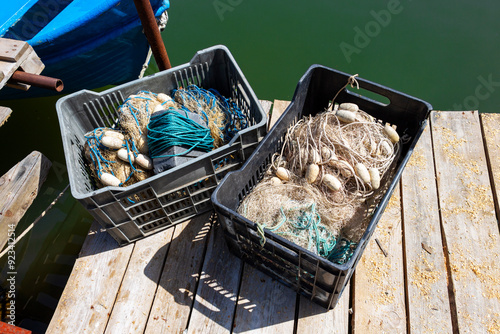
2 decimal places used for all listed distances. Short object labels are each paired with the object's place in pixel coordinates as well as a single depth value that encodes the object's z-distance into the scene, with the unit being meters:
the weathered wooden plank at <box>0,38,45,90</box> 2.05
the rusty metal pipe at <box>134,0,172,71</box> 2.49
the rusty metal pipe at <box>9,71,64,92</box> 2.00
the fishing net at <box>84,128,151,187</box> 2.08
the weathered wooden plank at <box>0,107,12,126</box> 1.96
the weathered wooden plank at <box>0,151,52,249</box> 1.78
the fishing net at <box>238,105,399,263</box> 1.84
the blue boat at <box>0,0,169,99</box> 2.79
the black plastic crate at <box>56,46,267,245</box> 1.85
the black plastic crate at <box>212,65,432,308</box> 1.58
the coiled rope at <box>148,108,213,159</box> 2.02
